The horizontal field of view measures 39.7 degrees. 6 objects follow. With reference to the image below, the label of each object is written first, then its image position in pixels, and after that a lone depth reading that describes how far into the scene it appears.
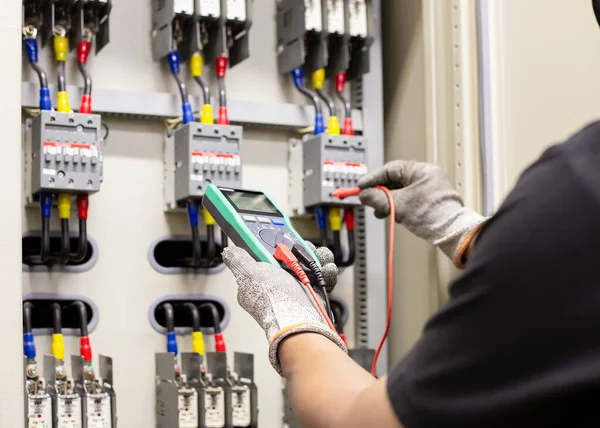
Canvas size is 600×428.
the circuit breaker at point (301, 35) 1.94
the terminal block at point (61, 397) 1.65
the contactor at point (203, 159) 1.79
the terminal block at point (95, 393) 1.67
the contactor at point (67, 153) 1.66
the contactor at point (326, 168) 1.92
